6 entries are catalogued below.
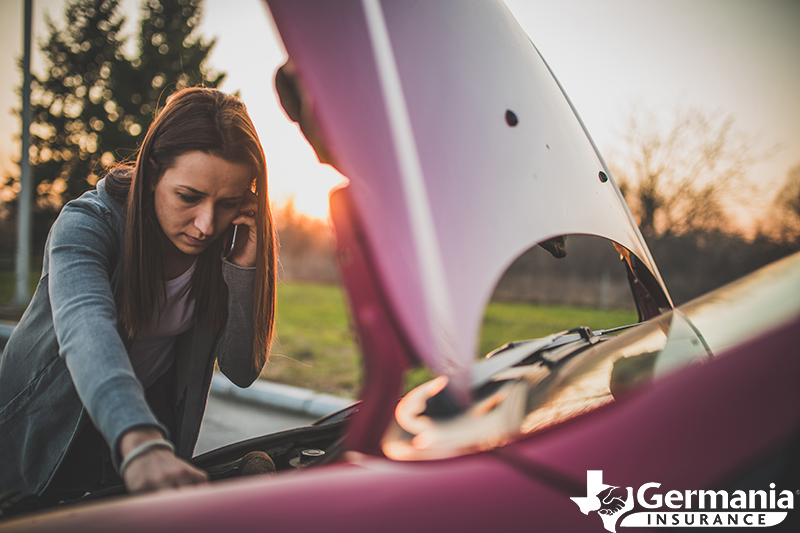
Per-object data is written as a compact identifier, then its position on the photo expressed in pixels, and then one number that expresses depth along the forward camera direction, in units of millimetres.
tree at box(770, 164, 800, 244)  8343
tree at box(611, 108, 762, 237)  10234
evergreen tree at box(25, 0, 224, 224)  14156
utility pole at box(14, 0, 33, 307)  7797
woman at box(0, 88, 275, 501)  1206
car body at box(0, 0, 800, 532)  675
